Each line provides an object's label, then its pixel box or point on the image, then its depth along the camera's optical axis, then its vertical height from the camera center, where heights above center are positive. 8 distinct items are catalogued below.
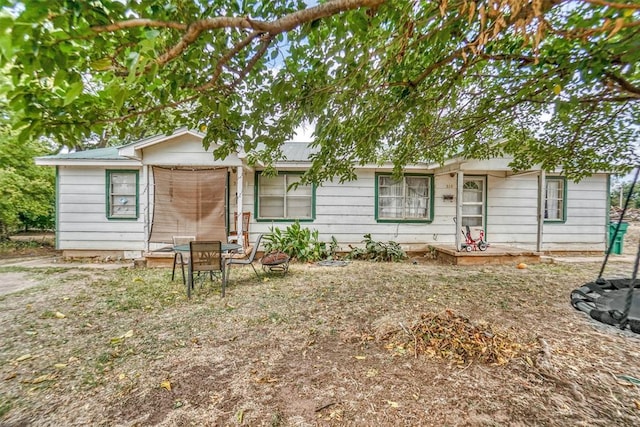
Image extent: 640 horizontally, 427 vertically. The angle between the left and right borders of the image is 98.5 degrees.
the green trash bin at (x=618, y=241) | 8.84 -0.90
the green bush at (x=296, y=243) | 7.60 -0.96
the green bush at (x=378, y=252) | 7.85 -1.20
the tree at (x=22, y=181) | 7.98 +0.74
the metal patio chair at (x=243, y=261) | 5.29 -1.04
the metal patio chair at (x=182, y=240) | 6.75 -0.80
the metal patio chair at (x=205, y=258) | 4.57 -0.87
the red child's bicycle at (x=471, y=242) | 7.61 -0.86
